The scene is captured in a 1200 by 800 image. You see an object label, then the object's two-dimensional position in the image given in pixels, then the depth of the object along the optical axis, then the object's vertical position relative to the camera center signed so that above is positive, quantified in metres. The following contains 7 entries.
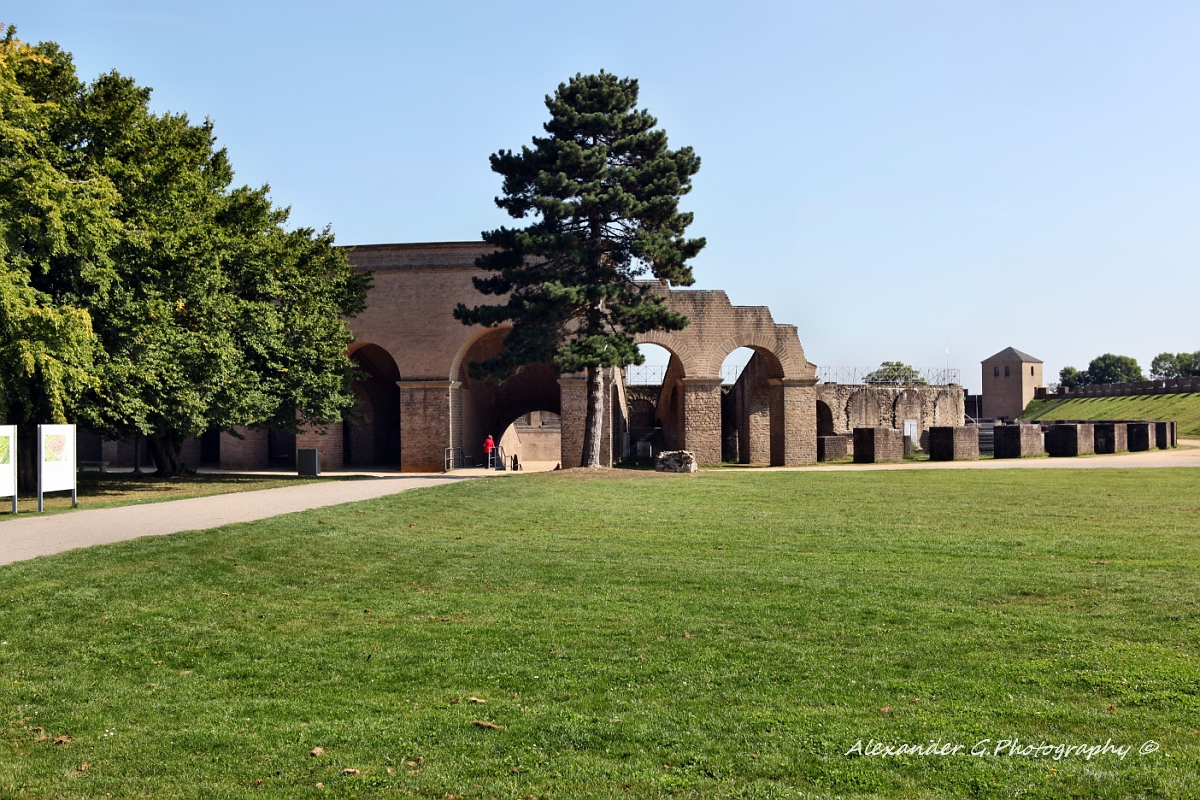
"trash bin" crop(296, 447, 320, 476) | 27.53 -0.96
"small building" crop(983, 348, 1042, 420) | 96.69 +3.94
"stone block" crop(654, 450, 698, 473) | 25.86 -1.05
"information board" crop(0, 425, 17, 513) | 14.45 -0.40
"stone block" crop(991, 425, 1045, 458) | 31.61 -0.72
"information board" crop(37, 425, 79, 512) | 15.04 -0.41
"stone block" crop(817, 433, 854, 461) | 36.22 -1.00
